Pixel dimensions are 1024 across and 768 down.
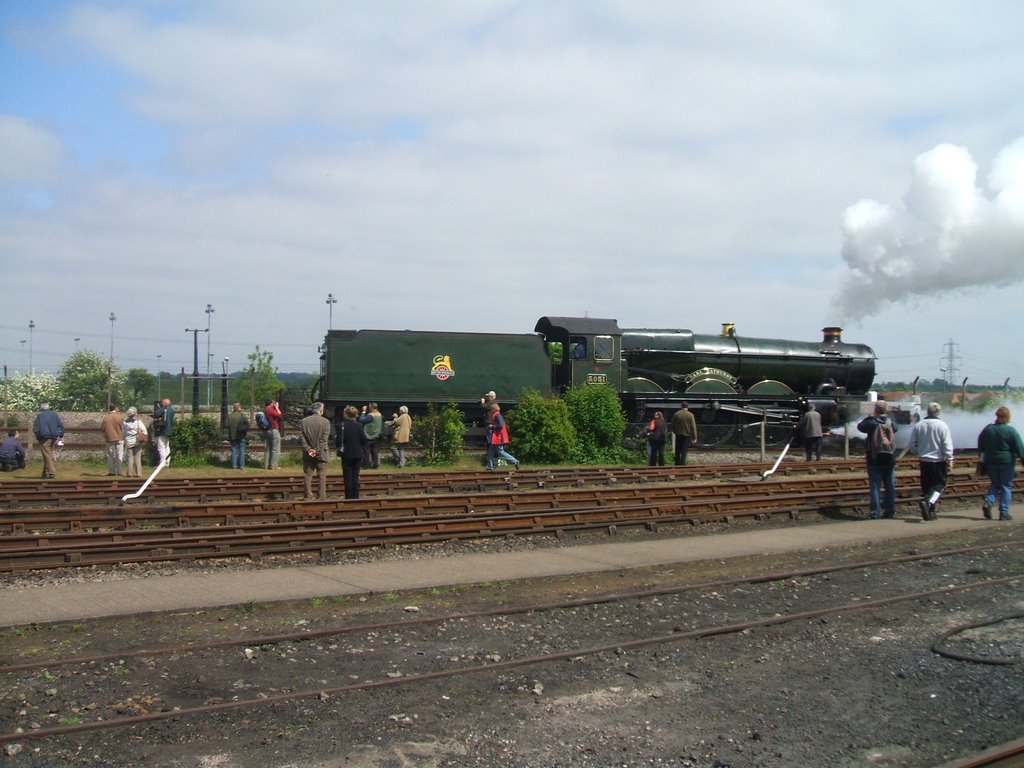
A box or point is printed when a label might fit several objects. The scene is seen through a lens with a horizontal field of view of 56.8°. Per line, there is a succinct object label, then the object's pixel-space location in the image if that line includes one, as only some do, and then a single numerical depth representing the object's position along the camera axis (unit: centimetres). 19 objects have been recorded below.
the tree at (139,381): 6812
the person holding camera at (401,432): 2016
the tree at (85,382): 6112
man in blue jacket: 1728
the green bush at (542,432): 2127
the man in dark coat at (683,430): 2016
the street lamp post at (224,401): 2176
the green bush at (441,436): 2089
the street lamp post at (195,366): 2918
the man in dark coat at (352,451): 1327
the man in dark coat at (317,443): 1354
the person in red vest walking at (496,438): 1838
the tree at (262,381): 4612
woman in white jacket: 1731
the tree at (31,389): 5819
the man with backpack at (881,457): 1281
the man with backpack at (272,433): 1905
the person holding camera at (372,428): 1947
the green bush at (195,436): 2072
